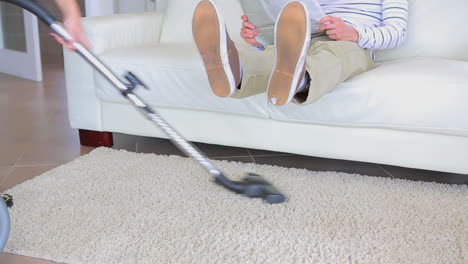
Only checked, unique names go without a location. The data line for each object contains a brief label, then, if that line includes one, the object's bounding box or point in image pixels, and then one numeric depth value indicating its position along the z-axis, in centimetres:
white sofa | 142
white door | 350
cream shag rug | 110
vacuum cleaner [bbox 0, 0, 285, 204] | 92
